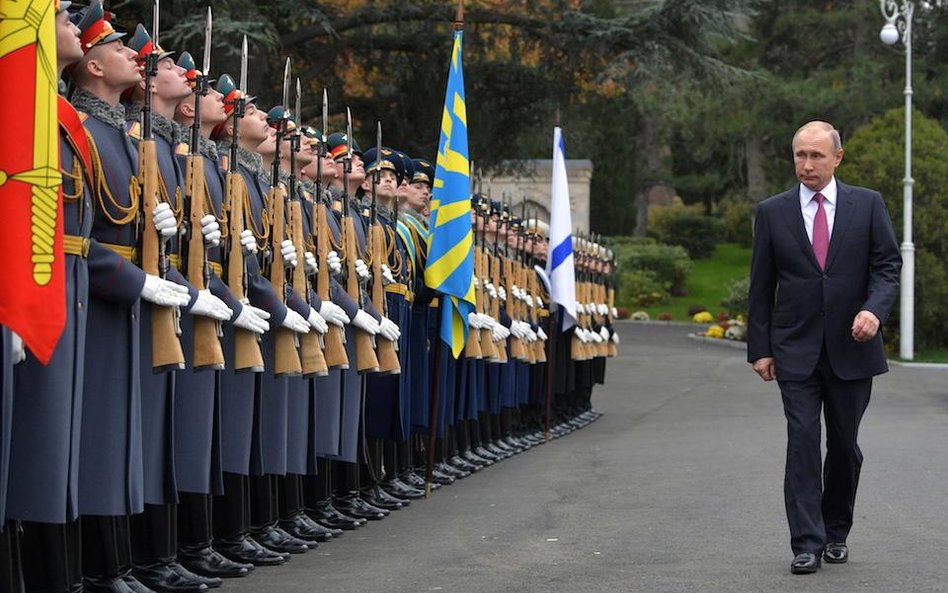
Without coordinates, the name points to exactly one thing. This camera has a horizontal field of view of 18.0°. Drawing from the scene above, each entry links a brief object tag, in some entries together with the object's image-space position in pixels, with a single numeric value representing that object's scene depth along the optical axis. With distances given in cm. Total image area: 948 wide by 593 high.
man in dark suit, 1257
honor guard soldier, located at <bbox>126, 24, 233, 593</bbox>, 1122
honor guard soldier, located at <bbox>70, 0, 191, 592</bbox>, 1047
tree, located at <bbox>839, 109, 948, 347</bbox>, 5270
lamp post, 5045
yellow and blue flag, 1851
